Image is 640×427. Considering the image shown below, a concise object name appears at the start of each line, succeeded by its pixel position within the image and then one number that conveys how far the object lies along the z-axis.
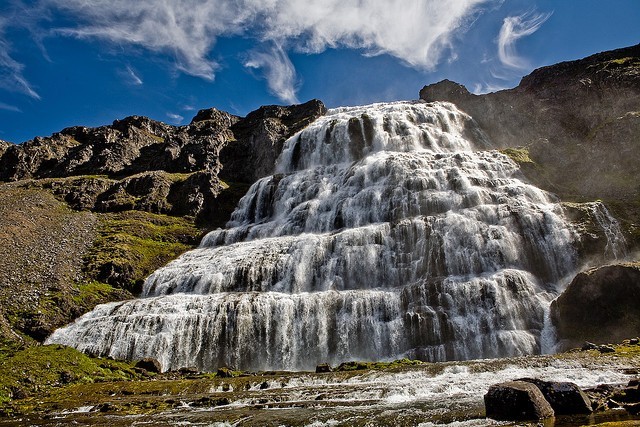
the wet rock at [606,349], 23.57
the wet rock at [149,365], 34.34
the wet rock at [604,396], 12.91
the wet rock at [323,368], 28.22
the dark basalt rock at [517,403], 12.21
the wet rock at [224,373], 30.43
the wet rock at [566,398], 12.45
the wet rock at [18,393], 24.61
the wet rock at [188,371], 32.53
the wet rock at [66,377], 29.28
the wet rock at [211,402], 20.84
